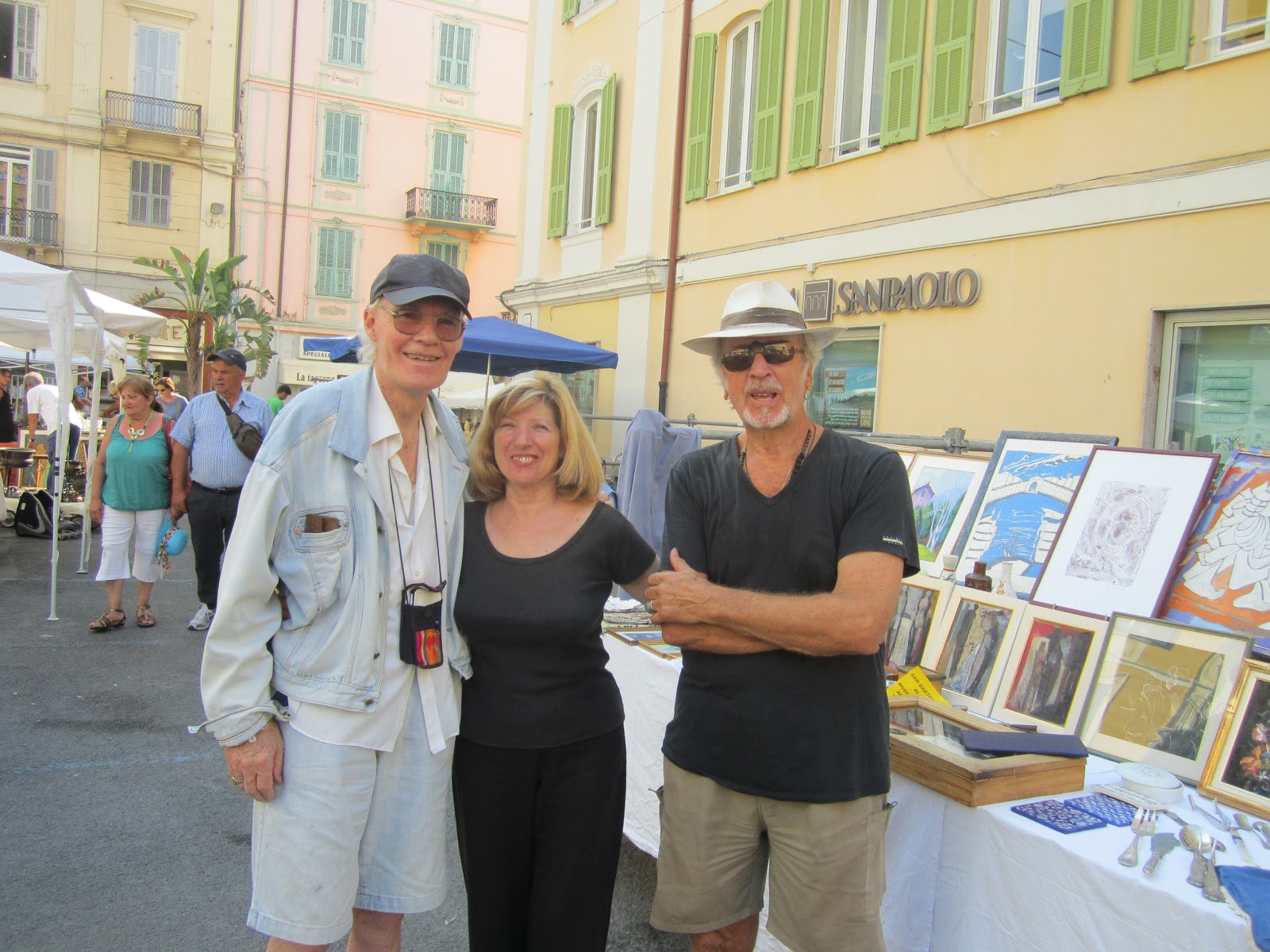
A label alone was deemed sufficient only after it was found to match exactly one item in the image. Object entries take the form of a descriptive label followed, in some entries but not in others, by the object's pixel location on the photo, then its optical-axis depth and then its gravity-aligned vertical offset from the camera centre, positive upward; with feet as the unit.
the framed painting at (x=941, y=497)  12.65 -0.45
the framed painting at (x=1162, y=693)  7.57 -1.81
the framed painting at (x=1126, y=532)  9.25 -0.57
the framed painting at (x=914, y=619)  10.26 -1.72
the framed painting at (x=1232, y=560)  8.46 -0.73
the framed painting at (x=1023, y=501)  11.03 -0.38
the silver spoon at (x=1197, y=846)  5.99 -2.49
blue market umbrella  30.01 +3.00
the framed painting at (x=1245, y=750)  7.14 -2.07
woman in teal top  21.89 -1.53
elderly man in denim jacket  6.54 -1.60
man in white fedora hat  6.52 -1.51
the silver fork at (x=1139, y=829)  6.24 -2.50
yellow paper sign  9.17 -2.22
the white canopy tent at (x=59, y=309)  22.85 +2.77
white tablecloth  5.87 -2.93
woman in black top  7.38 -2.38
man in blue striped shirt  20.58 -0.90
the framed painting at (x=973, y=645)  9.24 -1.84
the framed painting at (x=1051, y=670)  8.48 -1.85
